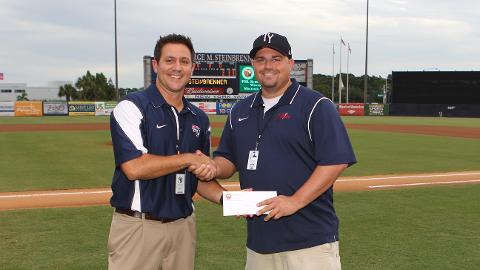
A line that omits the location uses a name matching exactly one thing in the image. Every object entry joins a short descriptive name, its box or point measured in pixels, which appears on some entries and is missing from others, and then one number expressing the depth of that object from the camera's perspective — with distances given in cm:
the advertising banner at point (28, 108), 5403
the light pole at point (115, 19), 5355
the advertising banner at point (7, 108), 5314
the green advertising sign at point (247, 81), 4356
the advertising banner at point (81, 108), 5562
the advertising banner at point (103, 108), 5688
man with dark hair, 335
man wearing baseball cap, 312
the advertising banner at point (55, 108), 5547
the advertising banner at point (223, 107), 5603
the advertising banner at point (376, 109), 6222
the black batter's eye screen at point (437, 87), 5581
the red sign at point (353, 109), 6322
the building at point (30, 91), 14450
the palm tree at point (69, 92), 10969
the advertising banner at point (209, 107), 5594
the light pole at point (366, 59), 6204
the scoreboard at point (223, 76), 4269
